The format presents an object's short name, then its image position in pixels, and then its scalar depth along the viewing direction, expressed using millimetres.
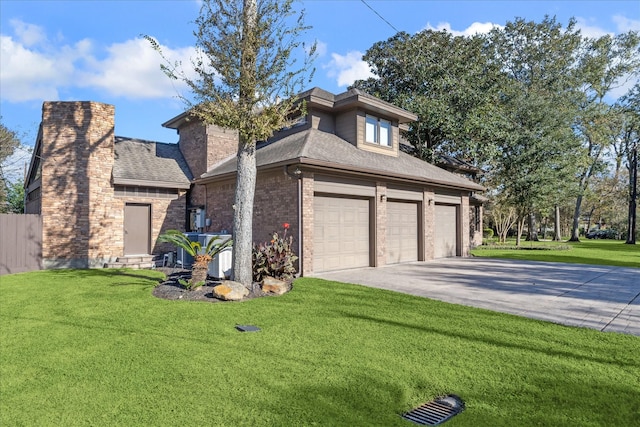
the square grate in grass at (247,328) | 5345
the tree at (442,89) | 19969
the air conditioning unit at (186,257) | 12180
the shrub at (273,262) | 8969
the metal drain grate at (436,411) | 2990
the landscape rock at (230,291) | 7383
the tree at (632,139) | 29562
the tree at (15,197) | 28375
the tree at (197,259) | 8203
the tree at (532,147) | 22391
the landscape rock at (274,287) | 8086
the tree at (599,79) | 29641
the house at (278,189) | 10922
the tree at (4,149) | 25578
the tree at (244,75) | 8023
